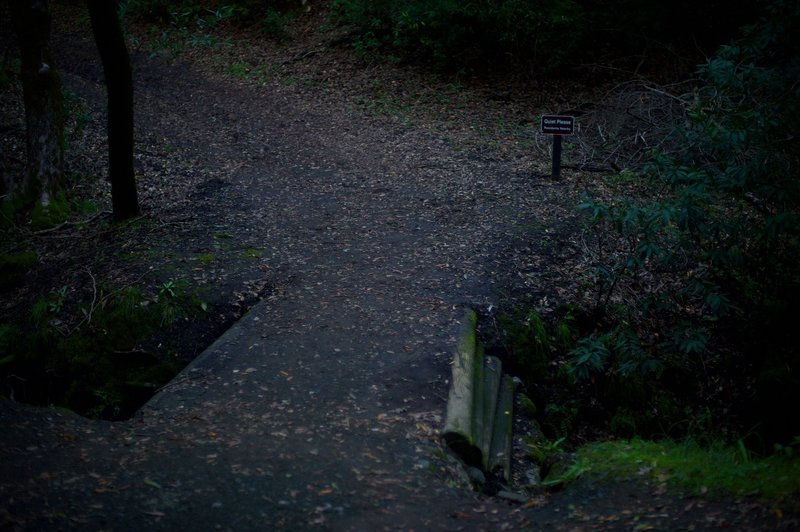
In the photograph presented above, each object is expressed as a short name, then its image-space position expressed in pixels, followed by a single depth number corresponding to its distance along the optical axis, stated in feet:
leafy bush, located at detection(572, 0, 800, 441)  17.57
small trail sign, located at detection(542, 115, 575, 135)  31.81
